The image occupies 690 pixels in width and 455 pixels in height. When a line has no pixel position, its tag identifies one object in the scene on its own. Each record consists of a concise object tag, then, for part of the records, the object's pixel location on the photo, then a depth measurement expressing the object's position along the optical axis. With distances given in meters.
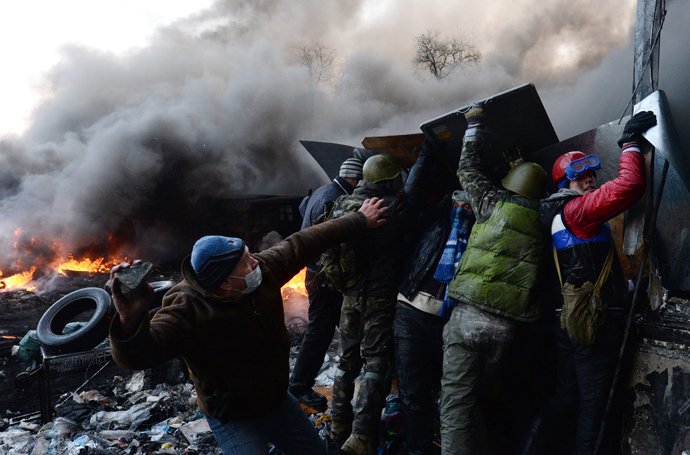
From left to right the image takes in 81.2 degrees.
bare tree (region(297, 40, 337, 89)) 17.66
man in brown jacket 1.77
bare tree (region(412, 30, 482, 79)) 18.31
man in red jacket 2.11
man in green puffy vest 2.44
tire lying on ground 4.14
